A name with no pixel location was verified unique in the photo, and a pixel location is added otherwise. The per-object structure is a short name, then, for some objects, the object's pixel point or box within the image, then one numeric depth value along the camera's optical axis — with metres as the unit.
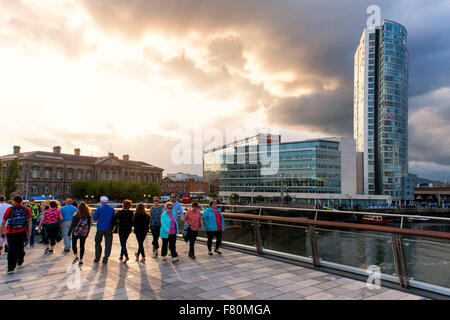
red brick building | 148.00
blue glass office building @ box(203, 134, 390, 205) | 92.62
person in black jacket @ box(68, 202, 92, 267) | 9.07
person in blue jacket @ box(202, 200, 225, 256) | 9.91
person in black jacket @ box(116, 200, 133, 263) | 9.05
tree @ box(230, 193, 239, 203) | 101.07
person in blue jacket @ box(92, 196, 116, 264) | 8.92
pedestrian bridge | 5.80
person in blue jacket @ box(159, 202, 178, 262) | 9.09
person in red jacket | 8.14
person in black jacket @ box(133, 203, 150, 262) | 9.11
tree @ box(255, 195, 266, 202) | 97.85
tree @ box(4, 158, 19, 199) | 67.31
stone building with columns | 95.94
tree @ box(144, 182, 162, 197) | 97.26
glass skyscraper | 108.19
